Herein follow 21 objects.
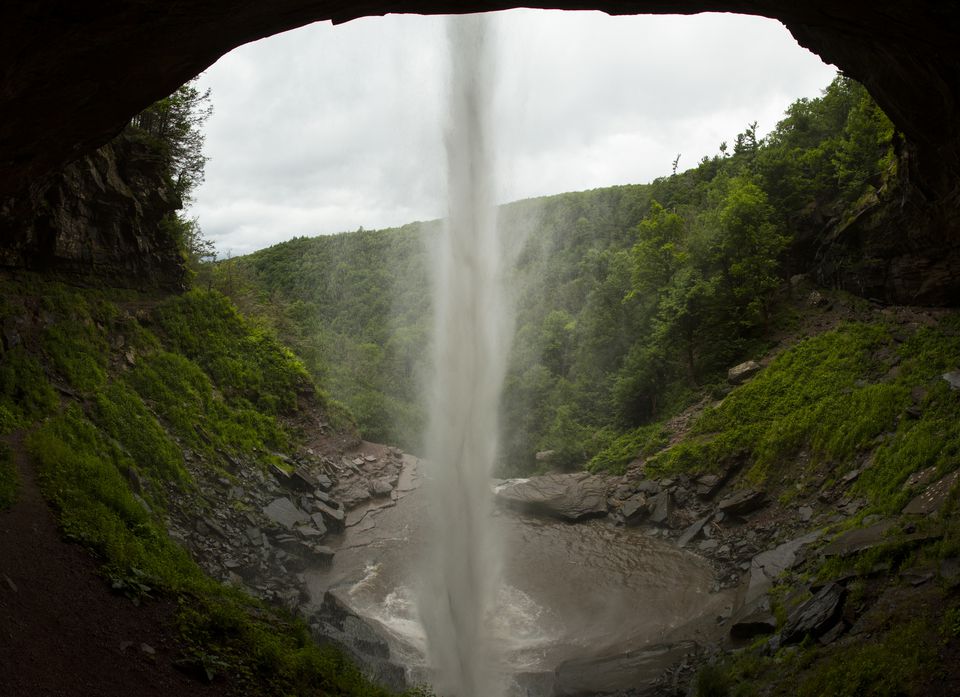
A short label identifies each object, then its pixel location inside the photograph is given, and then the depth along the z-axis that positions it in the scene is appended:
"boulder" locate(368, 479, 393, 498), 26.47
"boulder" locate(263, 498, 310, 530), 19.61
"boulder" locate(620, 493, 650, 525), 22.36
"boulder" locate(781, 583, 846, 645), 10.56
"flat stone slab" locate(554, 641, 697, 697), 12.52
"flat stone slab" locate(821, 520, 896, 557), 12.44
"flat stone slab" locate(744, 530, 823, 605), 14.64
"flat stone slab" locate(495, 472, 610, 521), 23.73
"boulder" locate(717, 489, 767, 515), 19.72
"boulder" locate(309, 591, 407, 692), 12.88
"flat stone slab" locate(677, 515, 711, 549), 20.00
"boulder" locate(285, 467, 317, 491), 22.52
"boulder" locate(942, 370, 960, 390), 16.70
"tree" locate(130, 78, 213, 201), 24.30
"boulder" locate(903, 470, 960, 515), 12.91
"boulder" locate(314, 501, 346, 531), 21.73
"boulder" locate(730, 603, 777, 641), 12.24
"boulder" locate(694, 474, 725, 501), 21.70
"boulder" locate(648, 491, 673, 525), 21.72
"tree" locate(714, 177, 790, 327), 28.88
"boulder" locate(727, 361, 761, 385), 26.88
